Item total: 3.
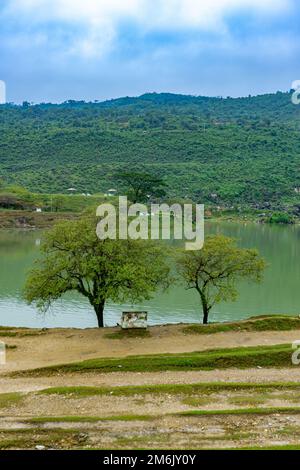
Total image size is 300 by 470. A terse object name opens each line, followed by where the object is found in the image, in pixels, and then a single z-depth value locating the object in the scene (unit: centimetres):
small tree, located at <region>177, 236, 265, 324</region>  3031
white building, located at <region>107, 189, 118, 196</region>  12285
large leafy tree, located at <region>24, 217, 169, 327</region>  2786
